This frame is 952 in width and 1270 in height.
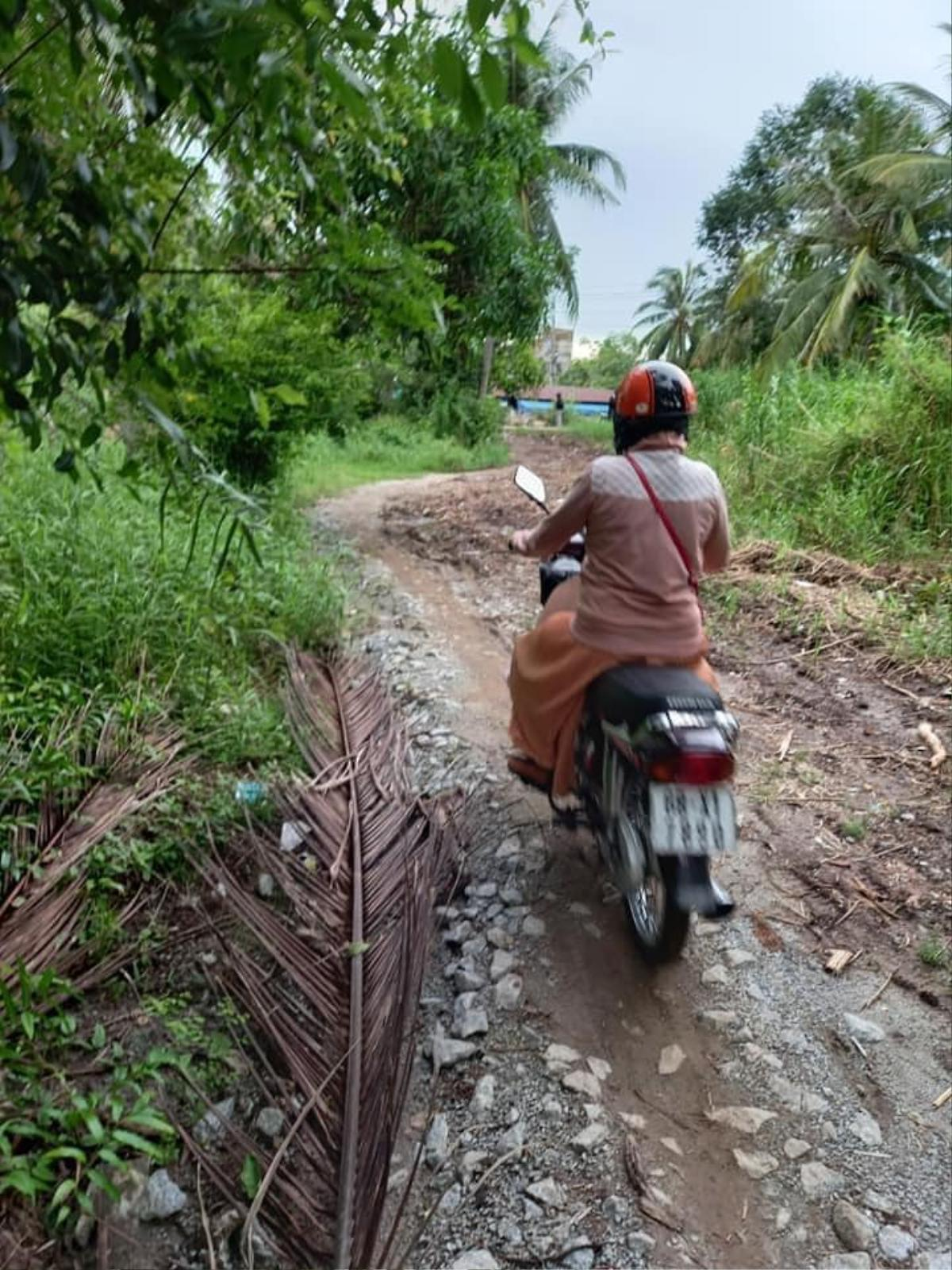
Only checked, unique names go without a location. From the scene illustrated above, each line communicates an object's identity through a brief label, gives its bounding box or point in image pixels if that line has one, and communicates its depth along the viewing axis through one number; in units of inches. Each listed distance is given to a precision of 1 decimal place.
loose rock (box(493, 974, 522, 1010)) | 104.7
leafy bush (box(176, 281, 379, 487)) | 253.6
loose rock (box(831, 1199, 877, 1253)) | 77.4
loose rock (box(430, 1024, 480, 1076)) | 96.2
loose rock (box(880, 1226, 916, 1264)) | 76.6
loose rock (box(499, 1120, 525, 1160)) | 85.8
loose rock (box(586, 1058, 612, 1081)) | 94.5
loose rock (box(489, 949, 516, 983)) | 109.3
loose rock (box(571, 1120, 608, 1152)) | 86.4
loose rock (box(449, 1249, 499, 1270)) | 74.8
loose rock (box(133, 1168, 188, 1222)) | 79.7
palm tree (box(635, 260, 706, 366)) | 1333.7
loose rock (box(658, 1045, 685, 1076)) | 95.5
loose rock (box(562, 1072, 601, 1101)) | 92.3
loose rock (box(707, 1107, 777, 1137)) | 88.7
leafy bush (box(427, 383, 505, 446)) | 737.6
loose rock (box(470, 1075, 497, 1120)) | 90.2
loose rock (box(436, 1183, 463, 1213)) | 80.1
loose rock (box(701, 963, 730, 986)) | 108.1
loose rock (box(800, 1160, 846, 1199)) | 82.2
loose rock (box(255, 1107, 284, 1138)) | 85.5
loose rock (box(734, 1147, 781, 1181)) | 84.0
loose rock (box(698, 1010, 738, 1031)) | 101.1
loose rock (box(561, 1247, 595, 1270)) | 75.2
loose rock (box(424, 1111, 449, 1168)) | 85.1
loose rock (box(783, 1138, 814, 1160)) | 85.8
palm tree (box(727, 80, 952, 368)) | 646.5
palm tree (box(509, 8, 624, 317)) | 706.2
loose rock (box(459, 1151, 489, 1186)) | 83.2
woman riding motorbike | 107.5
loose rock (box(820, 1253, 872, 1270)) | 75.4
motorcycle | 93.5
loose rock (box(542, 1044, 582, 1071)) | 95.8
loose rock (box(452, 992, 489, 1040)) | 100.1
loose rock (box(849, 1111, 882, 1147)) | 87.6
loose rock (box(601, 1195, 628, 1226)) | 79.2
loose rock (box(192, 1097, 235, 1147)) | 85.0
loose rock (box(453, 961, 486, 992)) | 107.5
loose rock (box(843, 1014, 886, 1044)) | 100.0
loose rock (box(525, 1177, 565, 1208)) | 80.7
